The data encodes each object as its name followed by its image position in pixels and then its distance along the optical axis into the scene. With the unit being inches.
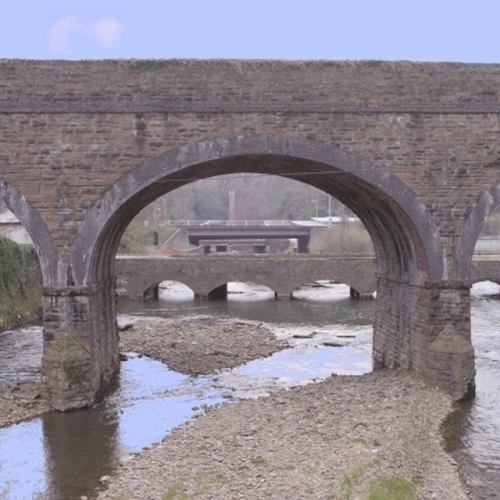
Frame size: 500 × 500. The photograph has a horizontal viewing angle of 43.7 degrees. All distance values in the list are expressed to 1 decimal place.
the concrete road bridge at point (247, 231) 2561.5
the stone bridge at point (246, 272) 1491.1
